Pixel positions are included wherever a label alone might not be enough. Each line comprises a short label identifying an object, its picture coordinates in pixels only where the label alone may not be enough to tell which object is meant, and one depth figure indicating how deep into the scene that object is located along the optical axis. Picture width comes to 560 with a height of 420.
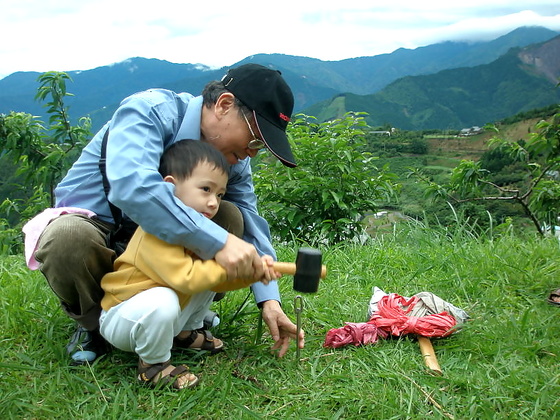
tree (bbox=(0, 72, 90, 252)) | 4.76
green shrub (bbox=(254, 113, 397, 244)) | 4.14
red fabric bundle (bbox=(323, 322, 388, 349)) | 2.15
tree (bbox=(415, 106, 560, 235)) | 4.55
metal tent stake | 1.91
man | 1.57
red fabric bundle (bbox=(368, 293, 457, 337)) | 2.16
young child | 1.61
